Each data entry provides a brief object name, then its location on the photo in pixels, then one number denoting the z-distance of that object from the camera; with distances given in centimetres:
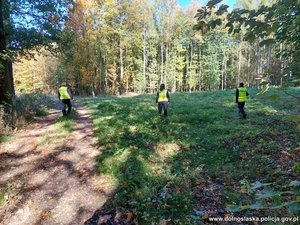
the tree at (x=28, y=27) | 1207
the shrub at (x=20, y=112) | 1062
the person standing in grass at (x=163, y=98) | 1331
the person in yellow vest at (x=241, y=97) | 1306
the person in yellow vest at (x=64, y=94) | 1278
